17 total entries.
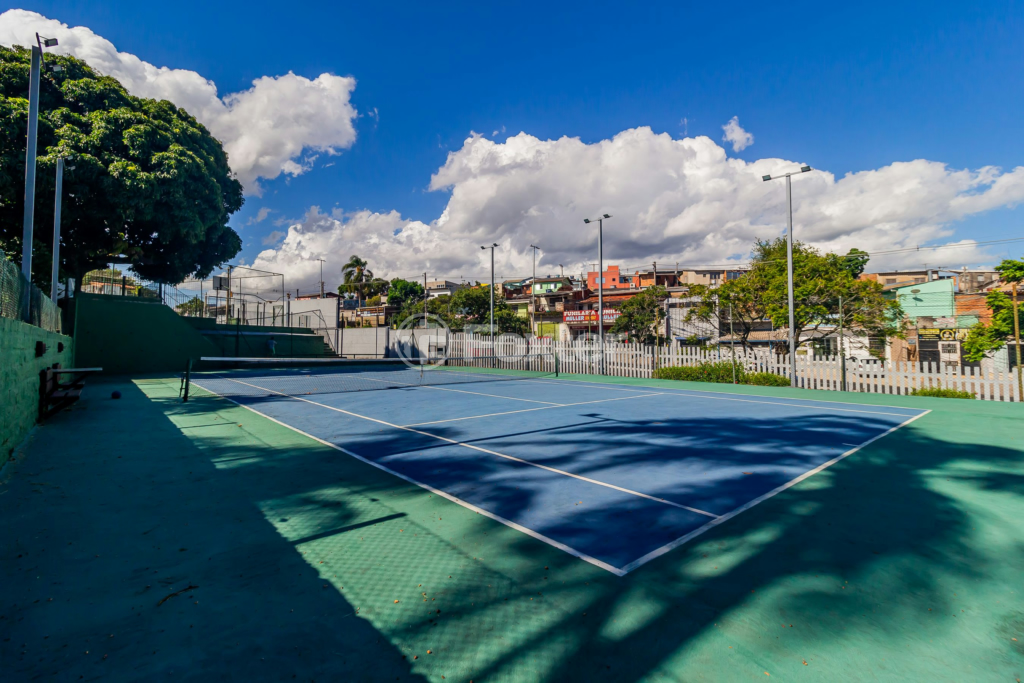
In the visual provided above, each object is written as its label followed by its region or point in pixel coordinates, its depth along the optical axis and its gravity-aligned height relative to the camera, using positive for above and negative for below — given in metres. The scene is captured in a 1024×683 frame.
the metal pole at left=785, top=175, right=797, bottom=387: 15.80 +2.97
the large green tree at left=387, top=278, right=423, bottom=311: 75.19 +9.64
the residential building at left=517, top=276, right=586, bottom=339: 63.23 +7.27
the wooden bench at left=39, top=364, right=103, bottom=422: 9.48 -0.81
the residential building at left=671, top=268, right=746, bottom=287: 75.09 +12.16
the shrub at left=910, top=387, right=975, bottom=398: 13.23 -1.19
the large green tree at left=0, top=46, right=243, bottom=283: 20.27 +8.24
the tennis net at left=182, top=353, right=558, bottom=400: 16.14 -0.93
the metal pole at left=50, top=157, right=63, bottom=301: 15.89 +4.01
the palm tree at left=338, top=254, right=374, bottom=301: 72.81 +12.11
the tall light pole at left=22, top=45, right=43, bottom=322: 11.98 +4.93
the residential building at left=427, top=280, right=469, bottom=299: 100.00 +14.08
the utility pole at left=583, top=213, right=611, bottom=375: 22.31 +3.75
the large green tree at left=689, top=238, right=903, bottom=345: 22.61 +2.66
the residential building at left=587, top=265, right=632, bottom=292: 81.06 +12.73
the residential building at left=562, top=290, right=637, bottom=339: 55.29 +4.46
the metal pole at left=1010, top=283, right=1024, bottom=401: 12.21 -0.84
